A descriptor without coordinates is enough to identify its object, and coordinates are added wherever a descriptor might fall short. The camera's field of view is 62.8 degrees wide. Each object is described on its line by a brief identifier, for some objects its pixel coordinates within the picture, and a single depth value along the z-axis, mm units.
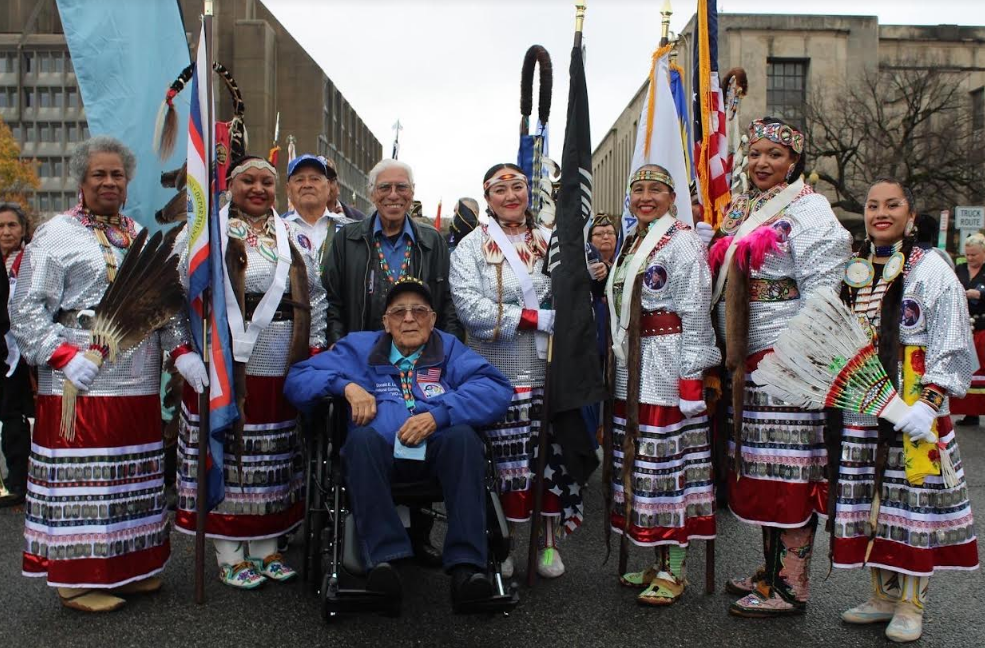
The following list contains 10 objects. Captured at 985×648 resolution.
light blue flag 3979
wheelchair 3088
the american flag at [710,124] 4633
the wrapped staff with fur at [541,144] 4480
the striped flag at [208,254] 3619
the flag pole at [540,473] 3865
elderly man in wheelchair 3195
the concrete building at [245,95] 40656
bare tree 23688
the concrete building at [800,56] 28438
